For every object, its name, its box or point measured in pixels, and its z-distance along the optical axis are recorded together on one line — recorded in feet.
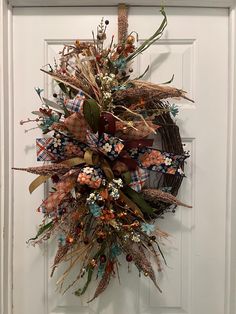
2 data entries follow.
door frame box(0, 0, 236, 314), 3.95
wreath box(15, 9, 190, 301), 3.34
